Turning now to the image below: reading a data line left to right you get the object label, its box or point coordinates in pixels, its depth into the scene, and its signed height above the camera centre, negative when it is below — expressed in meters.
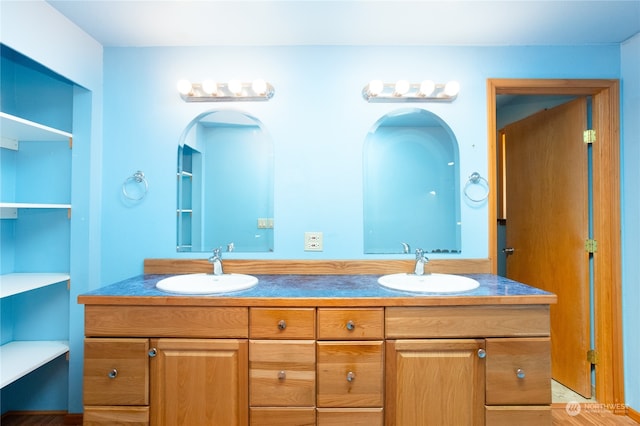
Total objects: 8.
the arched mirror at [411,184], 1.69 +0.20
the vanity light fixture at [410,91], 1.60 +0.71
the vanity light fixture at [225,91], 1.61 +0.72
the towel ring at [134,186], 1.68 +0.18
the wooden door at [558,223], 1.77 -0.03
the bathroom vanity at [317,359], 1.16 -0.57
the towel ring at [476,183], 1.67 +0.20
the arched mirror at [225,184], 1.70 +0.20
